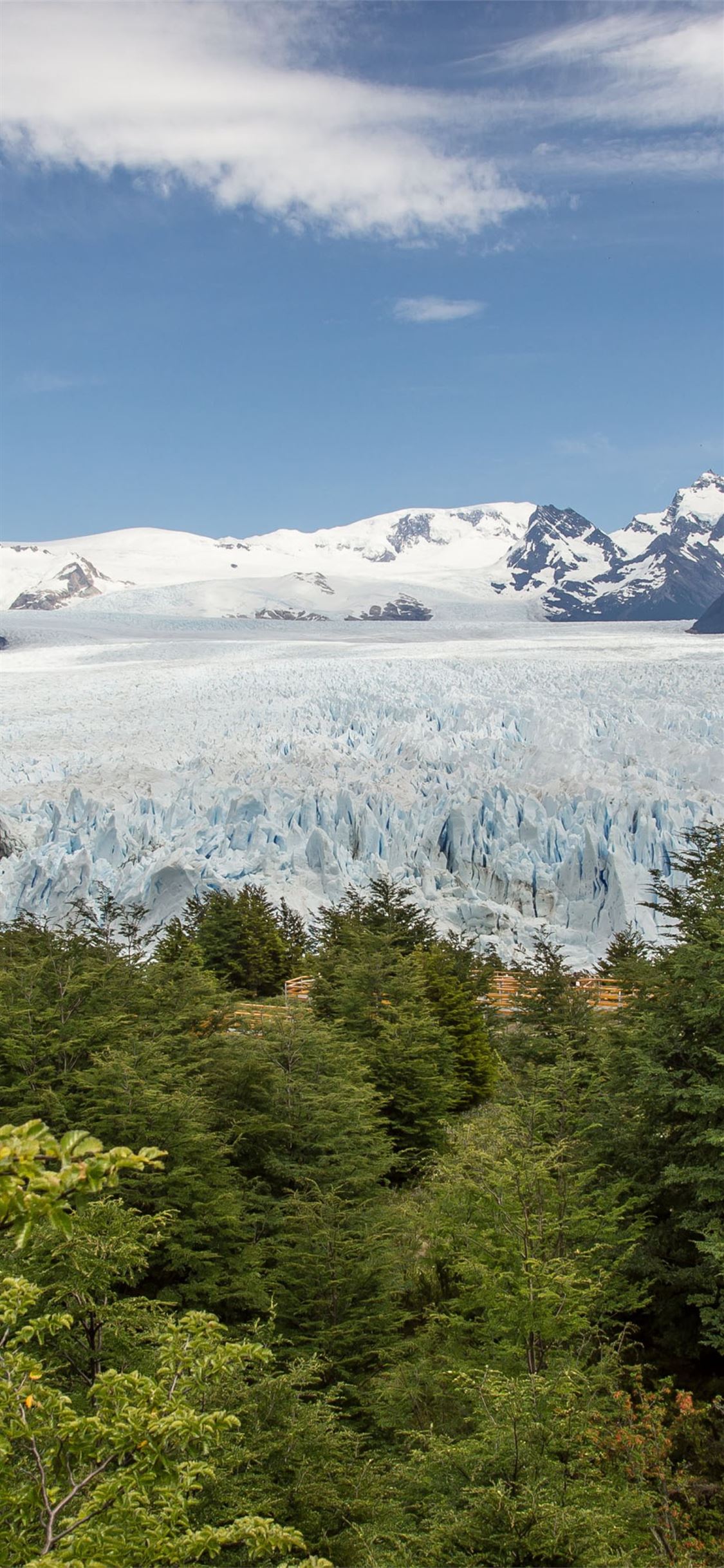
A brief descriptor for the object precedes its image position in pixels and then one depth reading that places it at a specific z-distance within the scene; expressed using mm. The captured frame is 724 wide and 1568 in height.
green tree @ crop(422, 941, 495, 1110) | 19875
